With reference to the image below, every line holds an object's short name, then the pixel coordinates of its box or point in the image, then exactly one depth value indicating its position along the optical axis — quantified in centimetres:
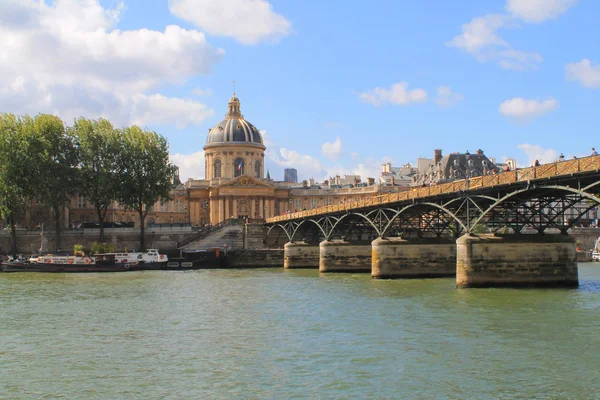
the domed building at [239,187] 12162
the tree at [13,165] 7000
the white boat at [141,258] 6781
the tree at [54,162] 7119
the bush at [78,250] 6994
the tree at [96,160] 7538
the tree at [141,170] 7781
